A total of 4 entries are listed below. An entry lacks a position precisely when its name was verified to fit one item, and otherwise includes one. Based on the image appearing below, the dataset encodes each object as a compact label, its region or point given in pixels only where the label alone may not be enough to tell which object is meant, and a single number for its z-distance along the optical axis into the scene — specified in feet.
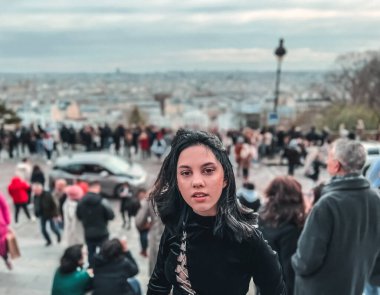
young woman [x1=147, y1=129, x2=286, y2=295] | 6.00
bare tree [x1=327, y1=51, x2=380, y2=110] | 139.64
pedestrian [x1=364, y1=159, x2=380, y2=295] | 10.66
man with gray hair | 9.24
